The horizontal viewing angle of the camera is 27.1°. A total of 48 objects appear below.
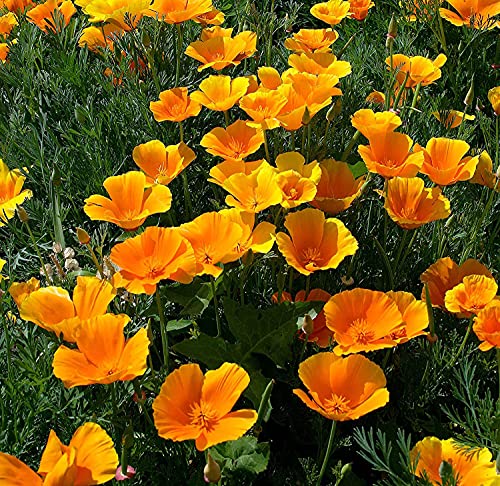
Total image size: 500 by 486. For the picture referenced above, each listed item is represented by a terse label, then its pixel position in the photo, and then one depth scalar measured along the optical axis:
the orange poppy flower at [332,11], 1.01
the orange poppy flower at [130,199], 0.77
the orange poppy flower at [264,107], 0.83
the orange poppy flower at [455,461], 0.68
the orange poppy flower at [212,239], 0.72
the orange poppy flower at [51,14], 1.07
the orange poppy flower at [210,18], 1.01
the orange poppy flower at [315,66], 0.90
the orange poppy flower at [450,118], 1.00
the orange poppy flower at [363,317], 0.71
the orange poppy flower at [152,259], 0.70
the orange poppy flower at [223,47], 0.95
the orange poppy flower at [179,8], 0.92
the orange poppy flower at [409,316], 0.73
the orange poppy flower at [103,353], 0.65
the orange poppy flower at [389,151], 0.81
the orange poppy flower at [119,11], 0.97
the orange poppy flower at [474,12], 1.05
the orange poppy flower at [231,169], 0.81
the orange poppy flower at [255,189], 0.76
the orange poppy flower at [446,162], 0.81
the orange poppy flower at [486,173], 0.86
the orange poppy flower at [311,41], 0.99
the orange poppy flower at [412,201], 0.79
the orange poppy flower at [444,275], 0.81
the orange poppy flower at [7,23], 1.12
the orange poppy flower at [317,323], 0.77
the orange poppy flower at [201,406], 0.64
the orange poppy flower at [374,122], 0.82
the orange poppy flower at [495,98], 0.93
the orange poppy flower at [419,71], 0.94
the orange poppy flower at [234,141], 0.85
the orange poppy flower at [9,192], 0.84
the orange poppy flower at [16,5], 1.15
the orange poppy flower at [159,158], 0.84
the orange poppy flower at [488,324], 0.71
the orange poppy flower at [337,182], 0.83
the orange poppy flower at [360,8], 1.07
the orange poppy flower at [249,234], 0.74
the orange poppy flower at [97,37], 1.07
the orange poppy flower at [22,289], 0.75
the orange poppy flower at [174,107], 0.88
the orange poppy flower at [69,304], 0.69
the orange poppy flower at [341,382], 0.68
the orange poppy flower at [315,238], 0.76
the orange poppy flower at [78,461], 0.61
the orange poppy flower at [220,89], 0.88
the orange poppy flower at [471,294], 0.76
